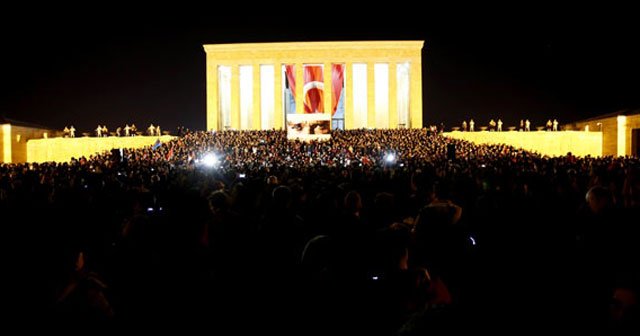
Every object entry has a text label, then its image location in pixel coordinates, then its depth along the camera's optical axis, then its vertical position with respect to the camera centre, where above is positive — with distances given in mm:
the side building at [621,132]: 41250 +1340
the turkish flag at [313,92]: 56188 +6091
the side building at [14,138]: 42969 +1356
